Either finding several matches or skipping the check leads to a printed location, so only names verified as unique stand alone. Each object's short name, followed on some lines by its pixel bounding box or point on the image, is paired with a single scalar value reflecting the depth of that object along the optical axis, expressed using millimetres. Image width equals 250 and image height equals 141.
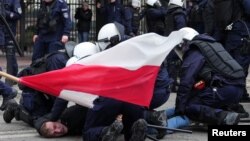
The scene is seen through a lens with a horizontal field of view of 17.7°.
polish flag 7702
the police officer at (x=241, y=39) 10381
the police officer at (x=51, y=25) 12373
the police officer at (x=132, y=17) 18502
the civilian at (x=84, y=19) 19319
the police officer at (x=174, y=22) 12613
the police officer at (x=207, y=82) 8529
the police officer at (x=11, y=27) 11978
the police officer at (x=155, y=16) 14886
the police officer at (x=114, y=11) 18598
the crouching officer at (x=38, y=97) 8645
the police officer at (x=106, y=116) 7635
